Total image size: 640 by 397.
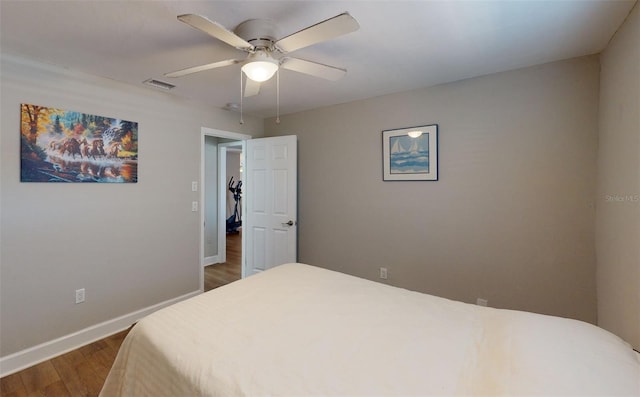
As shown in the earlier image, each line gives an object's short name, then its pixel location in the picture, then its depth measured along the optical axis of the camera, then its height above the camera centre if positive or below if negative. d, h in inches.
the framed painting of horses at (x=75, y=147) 83.0 +14.1
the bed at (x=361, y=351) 34.6 -23.3
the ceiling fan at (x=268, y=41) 49.1 +30.1
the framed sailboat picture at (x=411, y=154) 105.3 +15.8
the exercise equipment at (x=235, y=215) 285.0 -24.2
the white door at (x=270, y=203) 135.5 -5.5
